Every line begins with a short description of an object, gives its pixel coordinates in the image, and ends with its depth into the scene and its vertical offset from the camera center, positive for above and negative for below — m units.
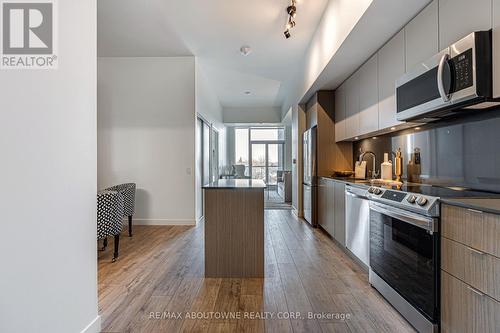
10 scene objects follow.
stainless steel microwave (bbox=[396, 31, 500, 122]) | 1.61 +0.56
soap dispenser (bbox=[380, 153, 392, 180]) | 3.25 -0.05
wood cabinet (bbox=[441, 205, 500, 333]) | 1.29 -0.55
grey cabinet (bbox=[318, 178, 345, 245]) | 3.54 -0.61
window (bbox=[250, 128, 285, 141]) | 12.13 +1.40
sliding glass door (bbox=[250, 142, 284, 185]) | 12.23 +0.30
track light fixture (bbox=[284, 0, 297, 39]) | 3.17 +1.79
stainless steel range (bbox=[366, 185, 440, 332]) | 1.71 -0.63
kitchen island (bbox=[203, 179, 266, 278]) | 2.81 -0.67
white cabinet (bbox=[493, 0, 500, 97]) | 1.55 +0.66
